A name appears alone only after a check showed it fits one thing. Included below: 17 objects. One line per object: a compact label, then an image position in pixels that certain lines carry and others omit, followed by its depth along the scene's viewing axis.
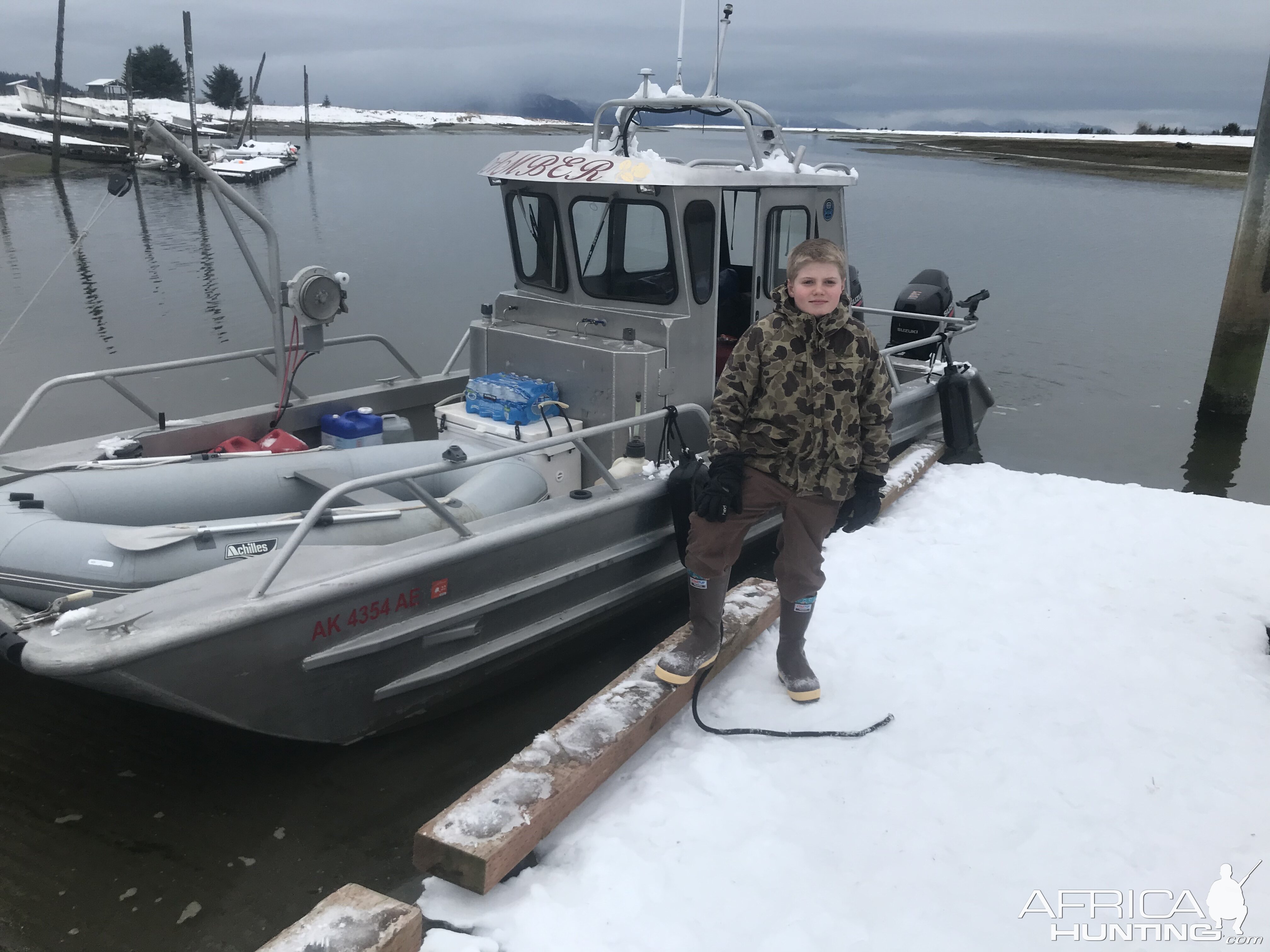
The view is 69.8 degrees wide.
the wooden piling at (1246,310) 9.07
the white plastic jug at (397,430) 5.61
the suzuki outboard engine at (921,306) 8.37
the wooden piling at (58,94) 28.23
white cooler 5.02
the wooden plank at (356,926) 2.21
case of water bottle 5.13
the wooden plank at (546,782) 2.52
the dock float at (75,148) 36.25
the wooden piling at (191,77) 31.14
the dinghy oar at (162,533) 3.48
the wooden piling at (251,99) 50.25
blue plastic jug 5.46
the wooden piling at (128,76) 35.22
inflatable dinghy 3.44
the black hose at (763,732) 3.29
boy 3.15
